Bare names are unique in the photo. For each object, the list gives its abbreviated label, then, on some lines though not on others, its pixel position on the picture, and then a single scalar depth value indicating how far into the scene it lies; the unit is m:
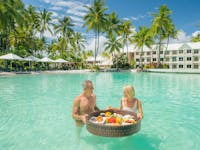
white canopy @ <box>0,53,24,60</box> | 22.25
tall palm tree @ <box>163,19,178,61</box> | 36.51
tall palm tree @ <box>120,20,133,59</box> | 40.36
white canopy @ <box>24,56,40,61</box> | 26.09
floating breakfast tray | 2.46
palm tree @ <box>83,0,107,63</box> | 33.20
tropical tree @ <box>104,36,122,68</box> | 38.07
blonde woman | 3.05
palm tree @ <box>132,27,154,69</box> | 38.71
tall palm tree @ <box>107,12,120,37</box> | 37.43
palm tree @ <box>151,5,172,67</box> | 34.93
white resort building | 43.26
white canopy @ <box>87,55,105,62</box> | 53.11
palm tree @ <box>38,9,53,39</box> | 38.12
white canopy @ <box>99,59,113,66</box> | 45.08
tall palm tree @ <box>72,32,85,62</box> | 46.03
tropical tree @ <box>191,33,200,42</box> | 51.82
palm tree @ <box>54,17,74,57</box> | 39.71
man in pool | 2.87
